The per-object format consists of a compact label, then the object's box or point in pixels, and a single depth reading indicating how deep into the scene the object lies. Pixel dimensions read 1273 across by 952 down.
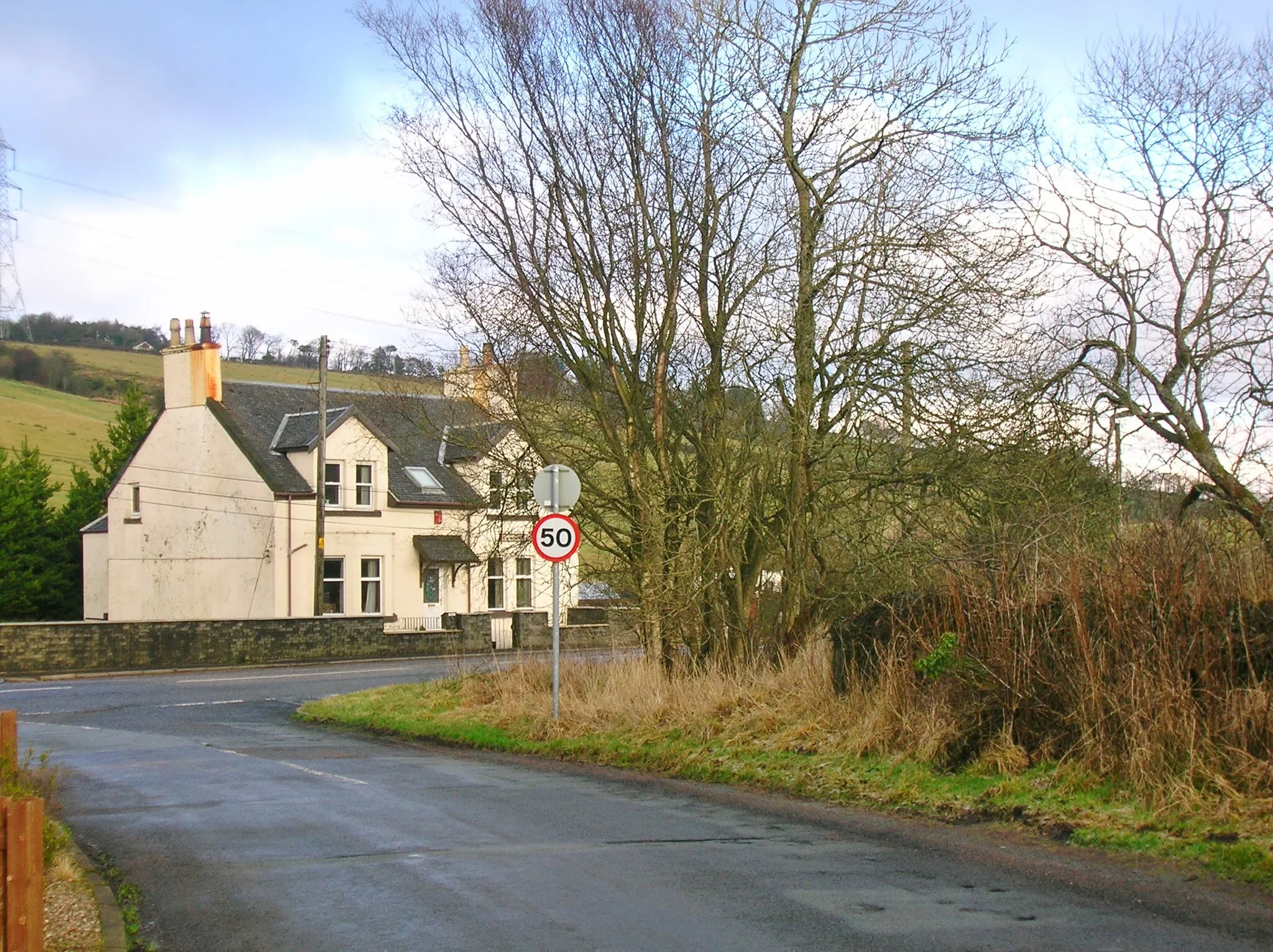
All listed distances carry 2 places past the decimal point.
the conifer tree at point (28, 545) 46.03
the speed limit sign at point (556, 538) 15.07
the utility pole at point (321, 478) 36.19
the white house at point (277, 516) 39.84
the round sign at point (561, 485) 15.39
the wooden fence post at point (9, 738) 9.17
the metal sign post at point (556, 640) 15.28
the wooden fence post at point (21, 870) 5.05
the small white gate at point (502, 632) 41.44
